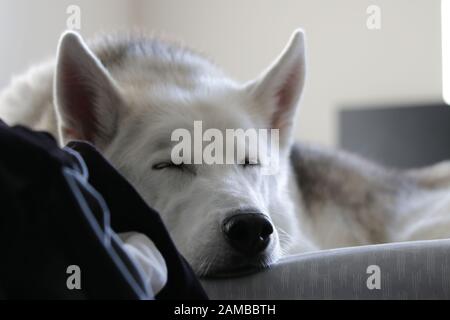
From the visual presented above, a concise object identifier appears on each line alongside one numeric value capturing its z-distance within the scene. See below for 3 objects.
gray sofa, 0.90
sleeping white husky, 1.13
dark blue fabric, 0.64
